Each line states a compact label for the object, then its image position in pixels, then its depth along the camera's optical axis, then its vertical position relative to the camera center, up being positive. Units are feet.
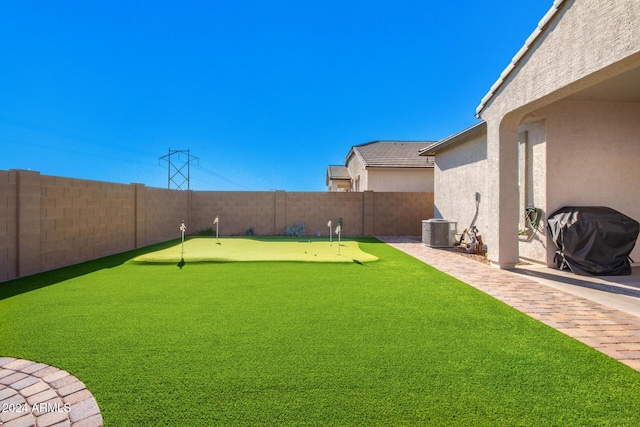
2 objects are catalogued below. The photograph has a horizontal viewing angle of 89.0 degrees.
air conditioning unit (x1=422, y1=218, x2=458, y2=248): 34.47 -1.84
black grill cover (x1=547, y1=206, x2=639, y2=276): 20.48 -1.49
